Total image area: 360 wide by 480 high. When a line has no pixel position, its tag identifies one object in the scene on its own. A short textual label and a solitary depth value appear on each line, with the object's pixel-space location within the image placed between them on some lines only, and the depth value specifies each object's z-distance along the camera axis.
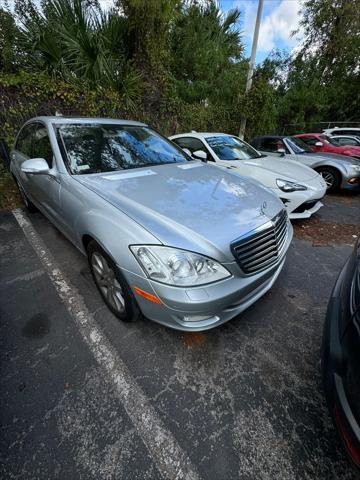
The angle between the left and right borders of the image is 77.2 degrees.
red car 6.57
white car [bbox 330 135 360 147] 7.20
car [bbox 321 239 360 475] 0.93
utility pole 7.39
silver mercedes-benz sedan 1.40
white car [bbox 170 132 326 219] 3.44
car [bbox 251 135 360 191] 5.27
